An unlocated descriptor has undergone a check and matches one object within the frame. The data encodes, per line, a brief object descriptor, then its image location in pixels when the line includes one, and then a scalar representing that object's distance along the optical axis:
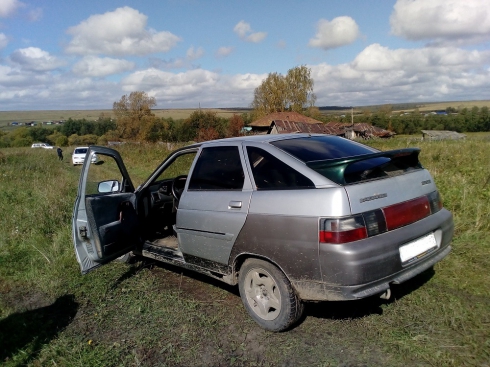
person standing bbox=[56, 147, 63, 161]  33.31
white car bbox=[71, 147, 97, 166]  29.41
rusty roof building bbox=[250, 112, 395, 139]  49.84
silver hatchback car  2.87
